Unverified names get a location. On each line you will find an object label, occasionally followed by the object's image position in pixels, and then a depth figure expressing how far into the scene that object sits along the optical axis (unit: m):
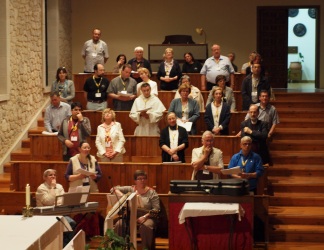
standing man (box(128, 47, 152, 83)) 12.40
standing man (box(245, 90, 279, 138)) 10.48
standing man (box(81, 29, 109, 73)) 13.37
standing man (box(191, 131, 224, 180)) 8.98
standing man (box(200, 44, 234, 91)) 12.33
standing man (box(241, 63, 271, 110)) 11.38
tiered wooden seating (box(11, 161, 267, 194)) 9.30
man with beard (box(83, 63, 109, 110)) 11.56
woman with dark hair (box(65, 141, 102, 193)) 9.10
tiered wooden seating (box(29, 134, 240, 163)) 10.12
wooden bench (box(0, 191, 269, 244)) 9.04
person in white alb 10.57
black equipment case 8.35
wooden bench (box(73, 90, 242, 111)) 11.84
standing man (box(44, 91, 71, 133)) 11.05
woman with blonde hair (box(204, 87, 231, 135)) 10.45
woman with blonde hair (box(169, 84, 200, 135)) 10.49
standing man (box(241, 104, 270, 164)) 9.80
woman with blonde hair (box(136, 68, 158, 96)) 11.41
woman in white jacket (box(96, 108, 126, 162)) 9.83
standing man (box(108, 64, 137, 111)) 11.41
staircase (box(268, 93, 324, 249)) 9.36
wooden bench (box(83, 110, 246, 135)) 11.05
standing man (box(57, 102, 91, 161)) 9.93
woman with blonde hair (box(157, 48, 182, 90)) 12.18
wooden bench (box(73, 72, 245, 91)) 12.94
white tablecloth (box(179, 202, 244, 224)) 8.24
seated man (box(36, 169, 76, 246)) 8.64
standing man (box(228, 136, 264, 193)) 9.10
